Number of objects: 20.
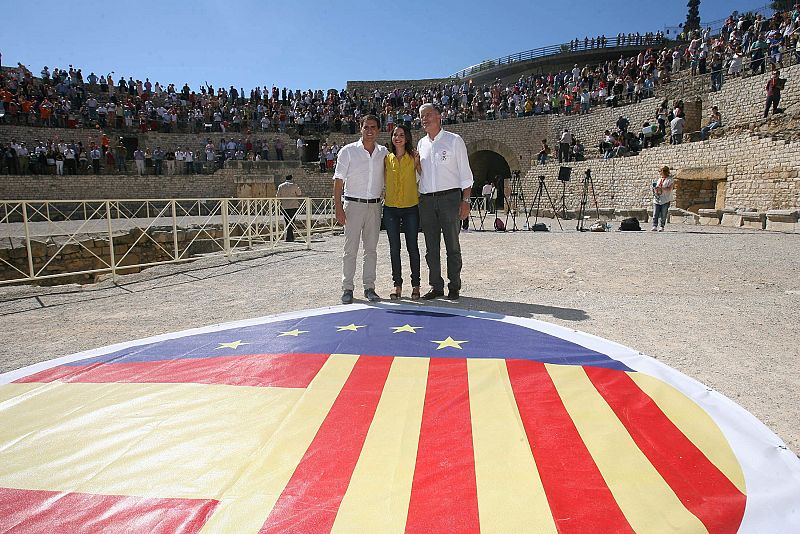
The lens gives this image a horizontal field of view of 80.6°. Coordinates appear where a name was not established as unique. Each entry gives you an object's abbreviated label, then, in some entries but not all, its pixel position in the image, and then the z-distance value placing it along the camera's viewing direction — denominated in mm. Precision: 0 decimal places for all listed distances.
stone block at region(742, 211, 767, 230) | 11055
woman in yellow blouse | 4062
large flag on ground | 1421
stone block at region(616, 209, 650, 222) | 14648
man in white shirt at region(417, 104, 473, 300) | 3965
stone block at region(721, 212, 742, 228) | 11715
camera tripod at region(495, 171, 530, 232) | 20886
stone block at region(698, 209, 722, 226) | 12492
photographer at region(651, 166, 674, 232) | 10668
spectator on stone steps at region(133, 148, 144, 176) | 20188
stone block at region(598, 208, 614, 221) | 15889
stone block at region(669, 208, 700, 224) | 13227
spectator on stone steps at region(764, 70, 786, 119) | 13484
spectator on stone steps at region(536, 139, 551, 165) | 22172
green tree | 44562
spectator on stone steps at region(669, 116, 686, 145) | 16164
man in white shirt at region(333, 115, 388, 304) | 4074
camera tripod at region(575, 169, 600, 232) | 11945
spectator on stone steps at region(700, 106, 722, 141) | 15312
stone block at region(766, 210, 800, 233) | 10406
